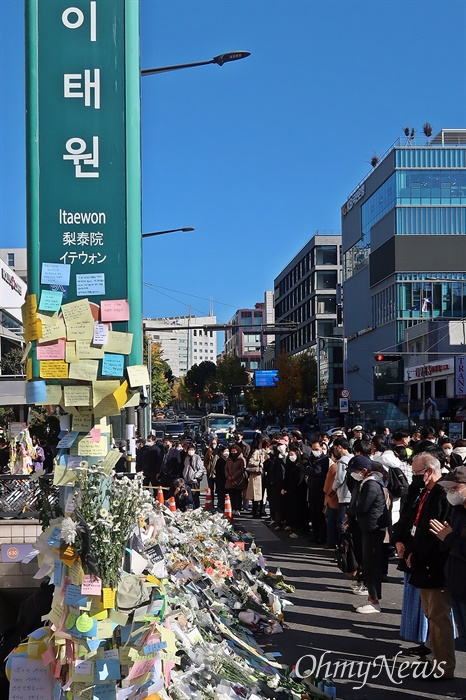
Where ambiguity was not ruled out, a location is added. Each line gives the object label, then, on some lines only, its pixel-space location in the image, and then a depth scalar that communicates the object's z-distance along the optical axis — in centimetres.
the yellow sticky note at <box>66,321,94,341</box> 555
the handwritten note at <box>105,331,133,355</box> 561
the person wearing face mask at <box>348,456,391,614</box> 986
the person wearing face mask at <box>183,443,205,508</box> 2011
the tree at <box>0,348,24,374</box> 4453
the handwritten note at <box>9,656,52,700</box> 549
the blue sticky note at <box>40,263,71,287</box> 557
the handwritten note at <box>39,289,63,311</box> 553
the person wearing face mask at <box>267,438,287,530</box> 1850
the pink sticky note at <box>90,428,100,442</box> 564
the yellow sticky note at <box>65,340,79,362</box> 556
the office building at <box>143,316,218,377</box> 14586
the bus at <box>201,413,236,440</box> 5687
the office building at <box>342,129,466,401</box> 7406
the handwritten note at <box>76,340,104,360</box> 557
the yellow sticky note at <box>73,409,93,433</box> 564
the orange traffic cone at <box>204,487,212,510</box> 2150
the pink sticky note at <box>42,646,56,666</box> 538
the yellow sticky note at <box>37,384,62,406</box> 560
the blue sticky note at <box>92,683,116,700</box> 511
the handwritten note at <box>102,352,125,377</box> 561
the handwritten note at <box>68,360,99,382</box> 555
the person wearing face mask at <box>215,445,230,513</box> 2123
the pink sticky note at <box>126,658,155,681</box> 517
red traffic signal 4559
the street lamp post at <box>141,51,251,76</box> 1514
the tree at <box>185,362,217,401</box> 16350
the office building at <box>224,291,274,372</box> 17762
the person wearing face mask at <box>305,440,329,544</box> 1570
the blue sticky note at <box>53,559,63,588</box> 544
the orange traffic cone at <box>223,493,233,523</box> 1445
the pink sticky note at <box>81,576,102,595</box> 522
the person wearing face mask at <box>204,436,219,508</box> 2266
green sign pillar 566
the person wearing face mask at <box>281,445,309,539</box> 1730
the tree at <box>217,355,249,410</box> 13338
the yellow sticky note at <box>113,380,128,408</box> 558
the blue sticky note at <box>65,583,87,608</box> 524
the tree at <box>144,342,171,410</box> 7006
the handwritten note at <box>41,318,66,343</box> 552
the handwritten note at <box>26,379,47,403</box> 555
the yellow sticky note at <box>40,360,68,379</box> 554
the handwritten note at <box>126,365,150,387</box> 565
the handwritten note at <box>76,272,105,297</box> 562
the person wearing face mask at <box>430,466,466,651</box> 670
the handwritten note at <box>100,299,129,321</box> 561
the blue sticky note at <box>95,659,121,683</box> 514
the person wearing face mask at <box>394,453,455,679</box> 748
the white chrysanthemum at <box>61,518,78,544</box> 523
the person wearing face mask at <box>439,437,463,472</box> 1305
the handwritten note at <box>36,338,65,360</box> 554
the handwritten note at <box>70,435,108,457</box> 560
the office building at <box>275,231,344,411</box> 10025
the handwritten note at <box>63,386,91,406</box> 559
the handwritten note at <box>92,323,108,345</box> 557
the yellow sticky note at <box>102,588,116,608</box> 526
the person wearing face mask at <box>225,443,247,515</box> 2031
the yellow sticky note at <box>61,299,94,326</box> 554
